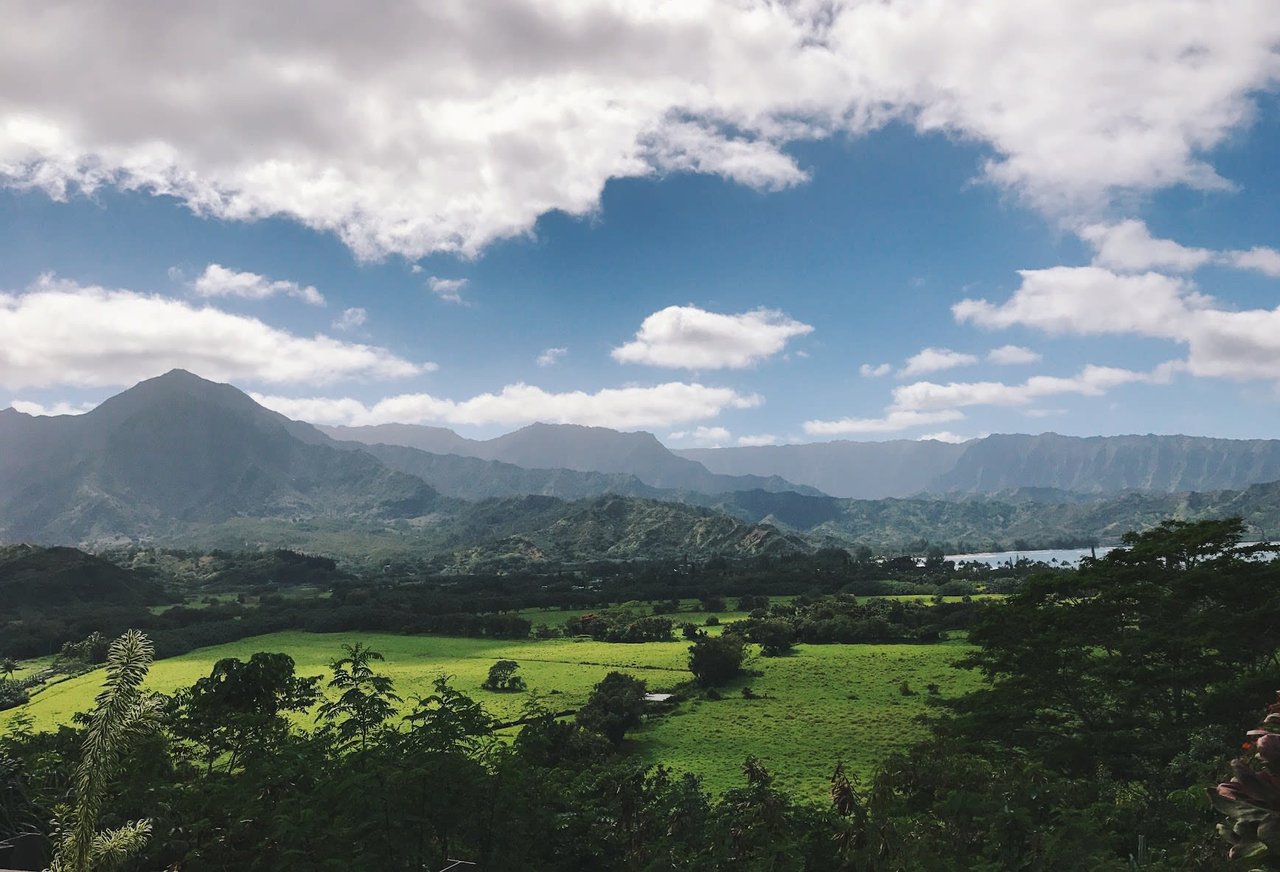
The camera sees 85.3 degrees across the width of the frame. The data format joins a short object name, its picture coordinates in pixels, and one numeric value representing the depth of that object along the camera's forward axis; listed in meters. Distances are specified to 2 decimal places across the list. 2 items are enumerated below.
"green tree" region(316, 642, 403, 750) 18.58
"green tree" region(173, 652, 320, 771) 25.44
